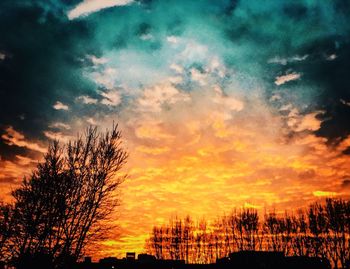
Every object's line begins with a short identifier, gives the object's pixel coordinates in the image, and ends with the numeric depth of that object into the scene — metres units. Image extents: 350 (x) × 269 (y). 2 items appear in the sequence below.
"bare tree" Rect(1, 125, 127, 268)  19.27
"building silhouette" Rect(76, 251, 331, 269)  60.00
